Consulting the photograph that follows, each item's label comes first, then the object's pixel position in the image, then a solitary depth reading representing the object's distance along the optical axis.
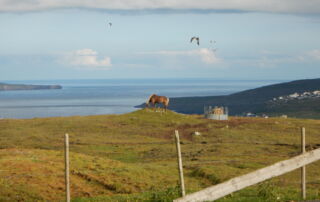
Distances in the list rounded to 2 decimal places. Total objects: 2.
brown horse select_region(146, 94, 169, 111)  76.69
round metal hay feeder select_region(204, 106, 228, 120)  75.88
